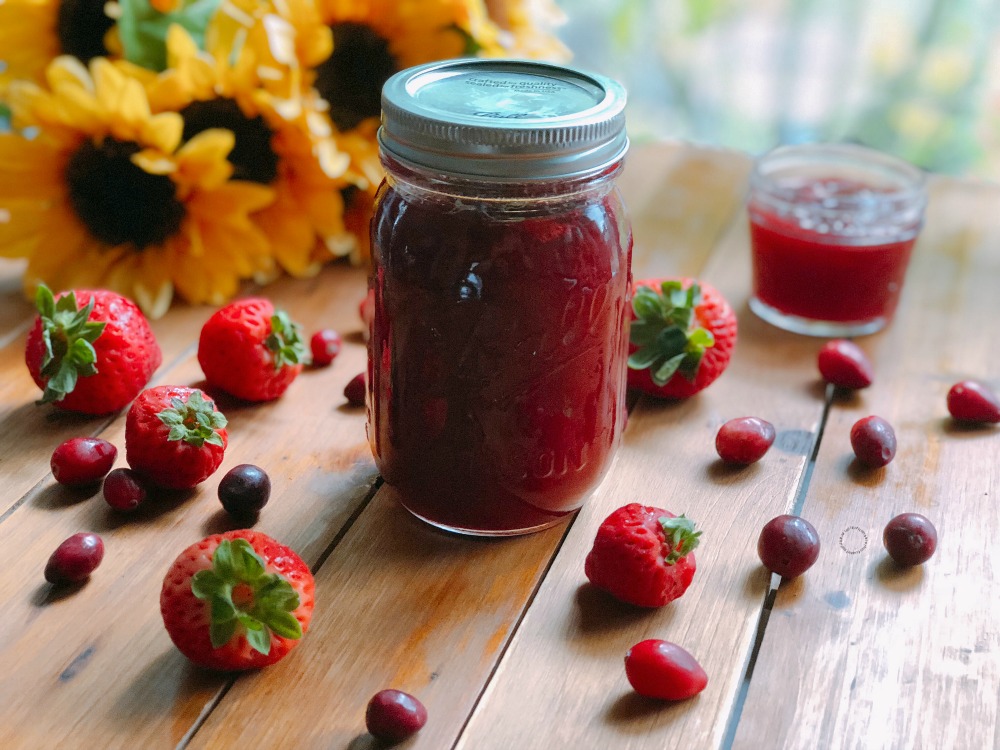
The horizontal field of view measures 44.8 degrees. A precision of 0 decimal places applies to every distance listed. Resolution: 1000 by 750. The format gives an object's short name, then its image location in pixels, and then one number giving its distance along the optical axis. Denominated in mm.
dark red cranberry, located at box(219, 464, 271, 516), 378
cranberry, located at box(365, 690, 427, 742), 299
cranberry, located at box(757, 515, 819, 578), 357
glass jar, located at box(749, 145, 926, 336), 493
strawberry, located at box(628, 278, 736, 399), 433
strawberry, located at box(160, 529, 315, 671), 307
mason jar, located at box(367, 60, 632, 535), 320
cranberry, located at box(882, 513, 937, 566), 363
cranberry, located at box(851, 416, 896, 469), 409
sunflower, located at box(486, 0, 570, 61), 552
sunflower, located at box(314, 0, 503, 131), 505
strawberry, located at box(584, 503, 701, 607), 339
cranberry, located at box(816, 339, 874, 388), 457
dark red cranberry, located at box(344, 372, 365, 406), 444
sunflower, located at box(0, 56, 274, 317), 457
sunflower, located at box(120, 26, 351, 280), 465
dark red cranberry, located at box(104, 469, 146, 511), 377
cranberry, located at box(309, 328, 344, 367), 469
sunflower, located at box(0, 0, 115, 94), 488
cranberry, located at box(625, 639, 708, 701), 313
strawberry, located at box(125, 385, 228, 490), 378
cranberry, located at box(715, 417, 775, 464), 411
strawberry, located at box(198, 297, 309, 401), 425
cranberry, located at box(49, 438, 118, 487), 389
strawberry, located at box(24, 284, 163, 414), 409
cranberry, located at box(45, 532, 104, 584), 349
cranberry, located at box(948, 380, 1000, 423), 435
